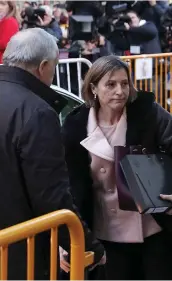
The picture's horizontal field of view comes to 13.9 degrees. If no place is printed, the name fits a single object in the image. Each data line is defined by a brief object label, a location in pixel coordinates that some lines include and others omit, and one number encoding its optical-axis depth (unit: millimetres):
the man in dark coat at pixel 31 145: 2714
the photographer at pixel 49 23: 10622
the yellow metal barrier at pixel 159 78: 8880
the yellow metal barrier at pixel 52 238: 2391
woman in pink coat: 3508
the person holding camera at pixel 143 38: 10055
